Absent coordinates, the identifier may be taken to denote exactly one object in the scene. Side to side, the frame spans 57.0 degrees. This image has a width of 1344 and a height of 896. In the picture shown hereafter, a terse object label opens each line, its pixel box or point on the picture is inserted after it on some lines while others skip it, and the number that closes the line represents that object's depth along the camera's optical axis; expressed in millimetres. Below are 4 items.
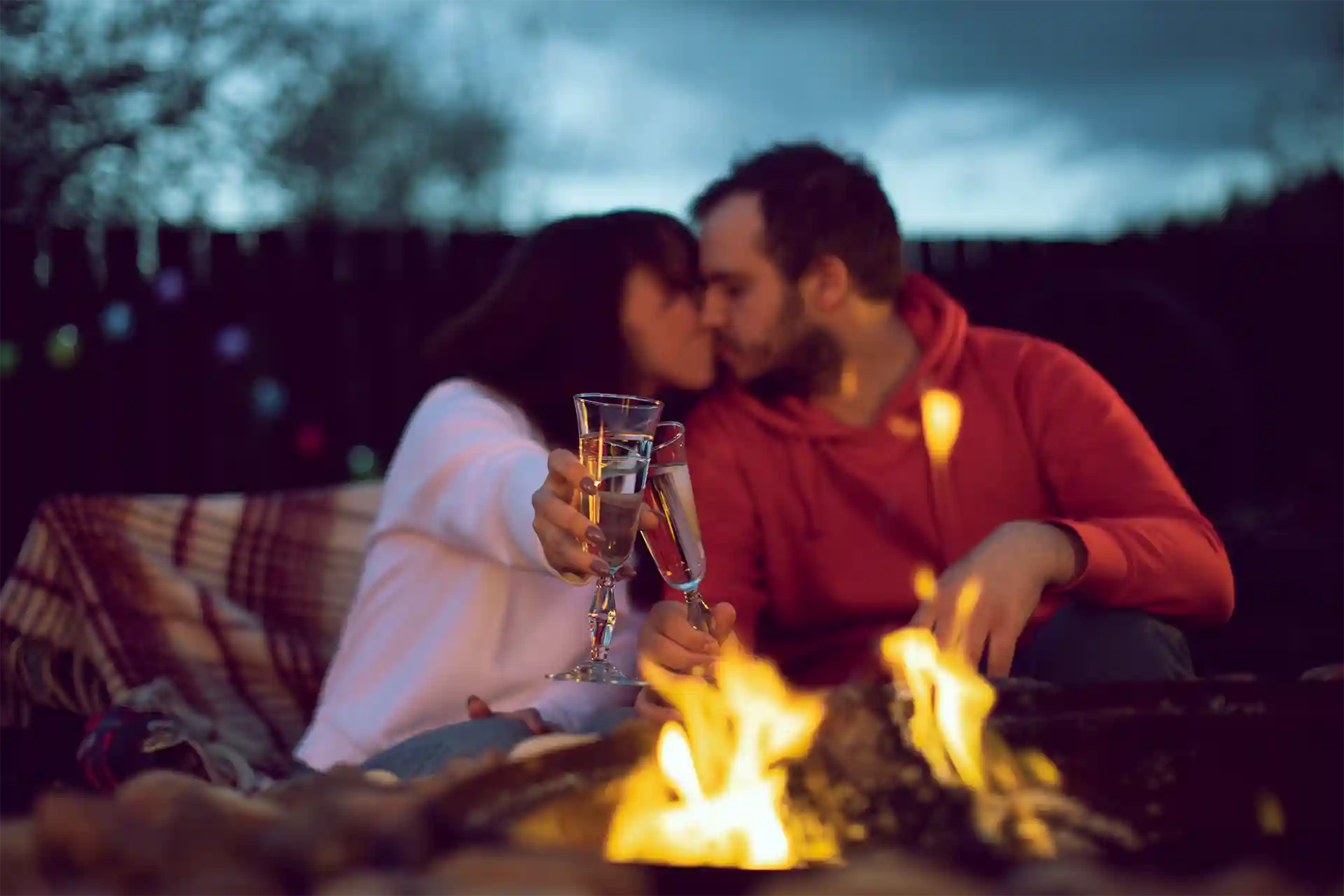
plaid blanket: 2703
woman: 2213
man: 2023
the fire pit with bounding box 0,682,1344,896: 779
